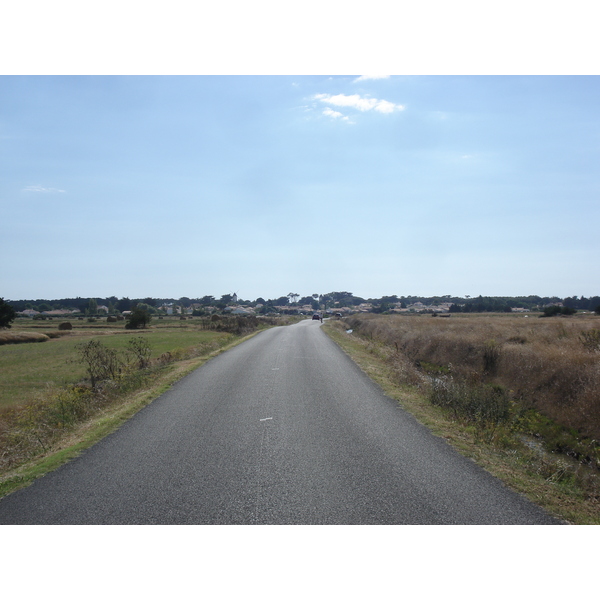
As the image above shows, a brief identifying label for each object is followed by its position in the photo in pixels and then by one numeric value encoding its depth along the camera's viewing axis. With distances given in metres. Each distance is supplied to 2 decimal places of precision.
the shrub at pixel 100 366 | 15.68
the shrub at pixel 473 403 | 11.05
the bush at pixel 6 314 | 56.00
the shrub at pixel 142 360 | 19.39
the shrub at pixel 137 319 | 62.55
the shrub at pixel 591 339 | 15.20
